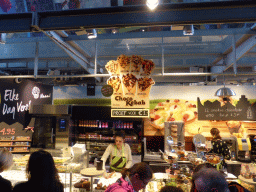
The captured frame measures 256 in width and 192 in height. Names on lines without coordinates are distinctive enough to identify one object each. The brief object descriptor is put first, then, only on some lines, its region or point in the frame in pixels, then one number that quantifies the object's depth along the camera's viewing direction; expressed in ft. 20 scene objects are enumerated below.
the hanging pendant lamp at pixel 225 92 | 20.81
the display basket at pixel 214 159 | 10.14
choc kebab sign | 15.12
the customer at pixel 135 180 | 6.61
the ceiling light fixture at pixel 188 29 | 11.96
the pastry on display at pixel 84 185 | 10.18
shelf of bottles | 27.68
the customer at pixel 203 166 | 8.55
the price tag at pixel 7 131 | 21.80
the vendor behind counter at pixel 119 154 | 13.94
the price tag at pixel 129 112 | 15.03
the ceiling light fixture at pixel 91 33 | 11.90
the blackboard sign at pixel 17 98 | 20.42
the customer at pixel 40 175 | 6.42
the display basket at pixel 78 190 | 10.07
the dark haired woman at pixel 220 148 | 17.19
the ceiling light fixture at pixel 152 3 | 8.47
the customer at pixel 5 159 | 8.74
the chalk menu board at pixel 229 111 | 26.96
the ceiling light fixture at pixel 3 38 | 13.76
